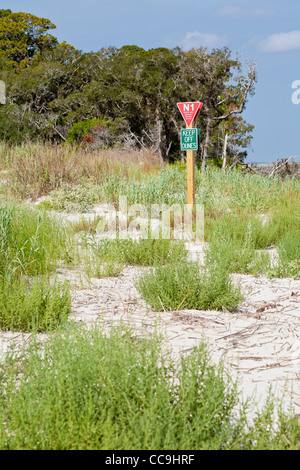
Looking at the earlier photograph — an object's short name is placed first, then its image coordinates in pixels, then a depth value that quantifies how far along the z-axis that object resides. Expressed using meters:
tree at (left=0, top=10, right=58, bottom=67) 32.47
